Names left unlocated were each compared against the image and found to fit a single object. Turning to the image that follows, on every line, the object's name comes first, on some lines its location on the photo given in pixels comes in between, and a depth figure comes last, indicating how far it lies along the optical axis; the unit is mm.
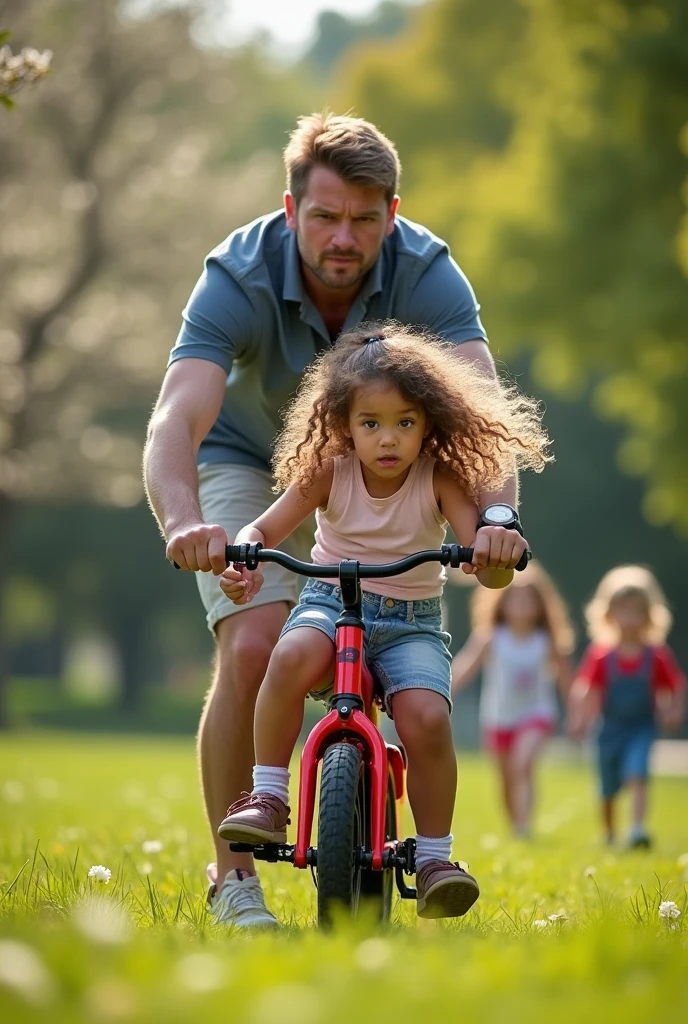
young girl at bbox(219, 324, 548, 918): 8531
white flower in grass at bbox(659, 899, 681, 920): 8414
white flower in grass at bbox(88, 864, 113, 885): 9227
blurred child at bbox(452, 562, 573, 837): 22219
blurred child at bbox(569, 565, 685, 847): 22234
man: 9734
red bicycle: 7832
